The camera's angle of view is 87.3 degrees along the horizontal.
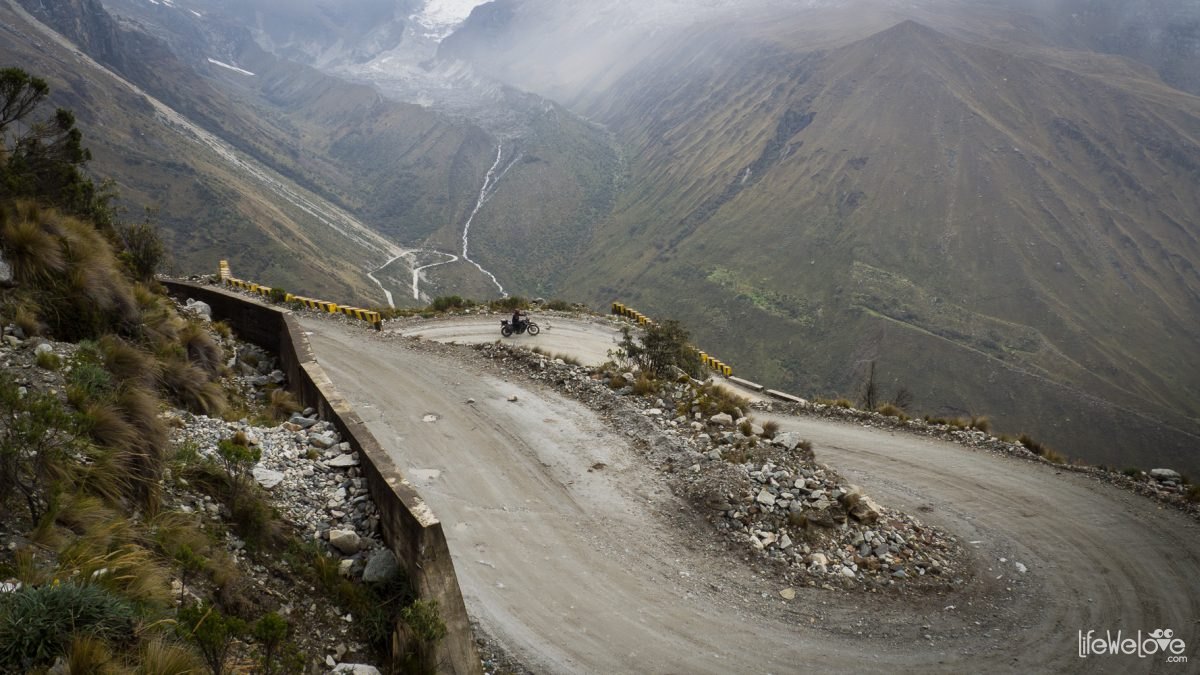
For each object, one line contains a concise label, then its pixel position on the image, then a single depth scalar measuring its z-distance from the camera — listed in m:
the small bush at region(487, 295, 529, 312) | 32.19
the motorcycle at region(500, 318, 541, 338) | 27.98
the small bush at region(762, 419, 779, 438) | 14.91
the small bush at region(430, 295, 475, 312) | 31.17
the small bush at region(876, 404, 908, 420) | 21.23
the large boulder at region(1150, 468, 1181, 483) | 16.05
